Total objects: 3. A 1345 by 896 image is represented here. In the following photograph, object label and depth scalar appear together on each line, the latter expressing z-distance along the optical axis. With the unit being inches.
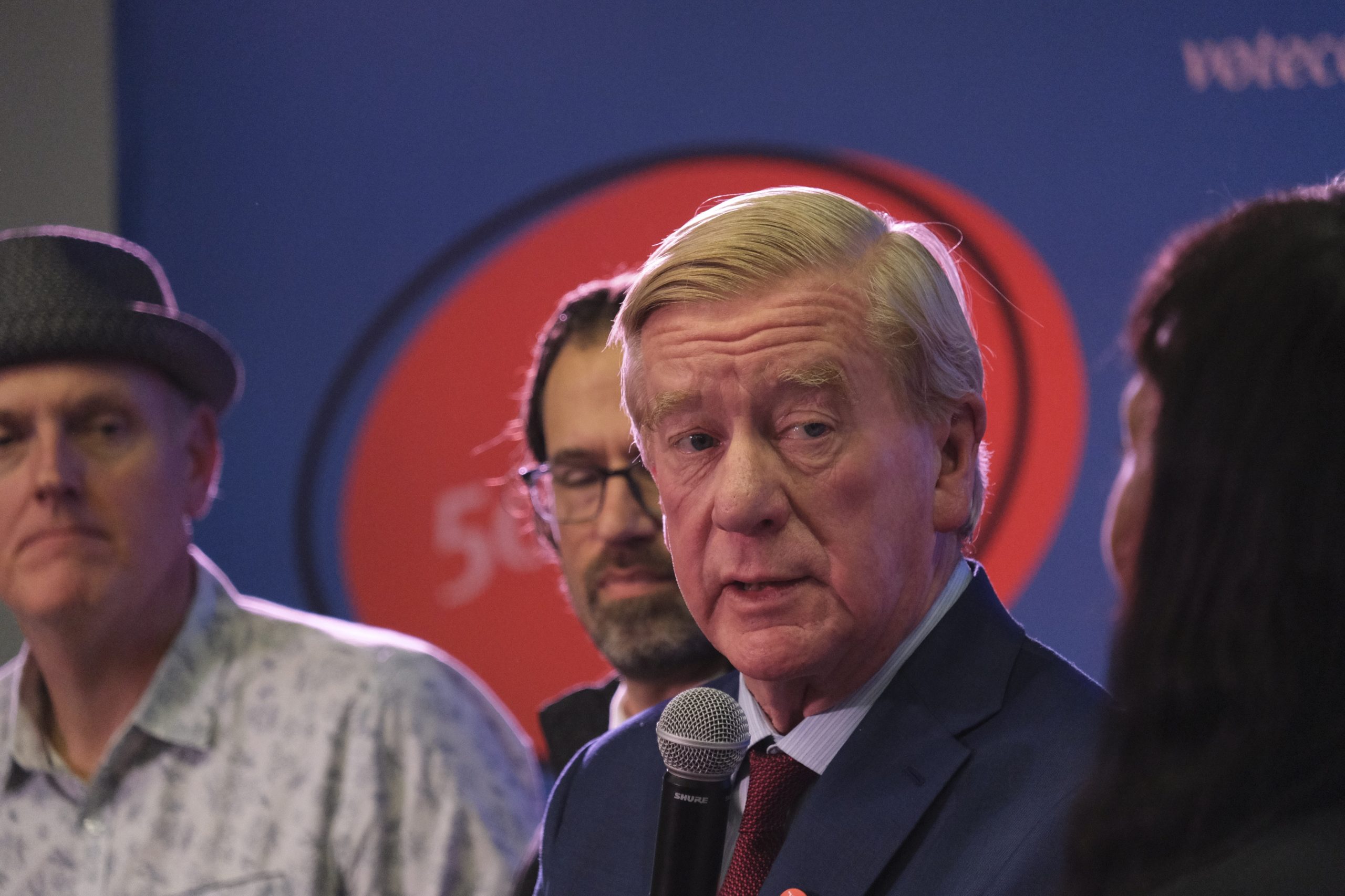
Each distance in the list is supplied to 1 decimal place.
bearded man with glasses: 148.2
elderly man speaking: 136.8
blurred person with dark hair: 128.8
